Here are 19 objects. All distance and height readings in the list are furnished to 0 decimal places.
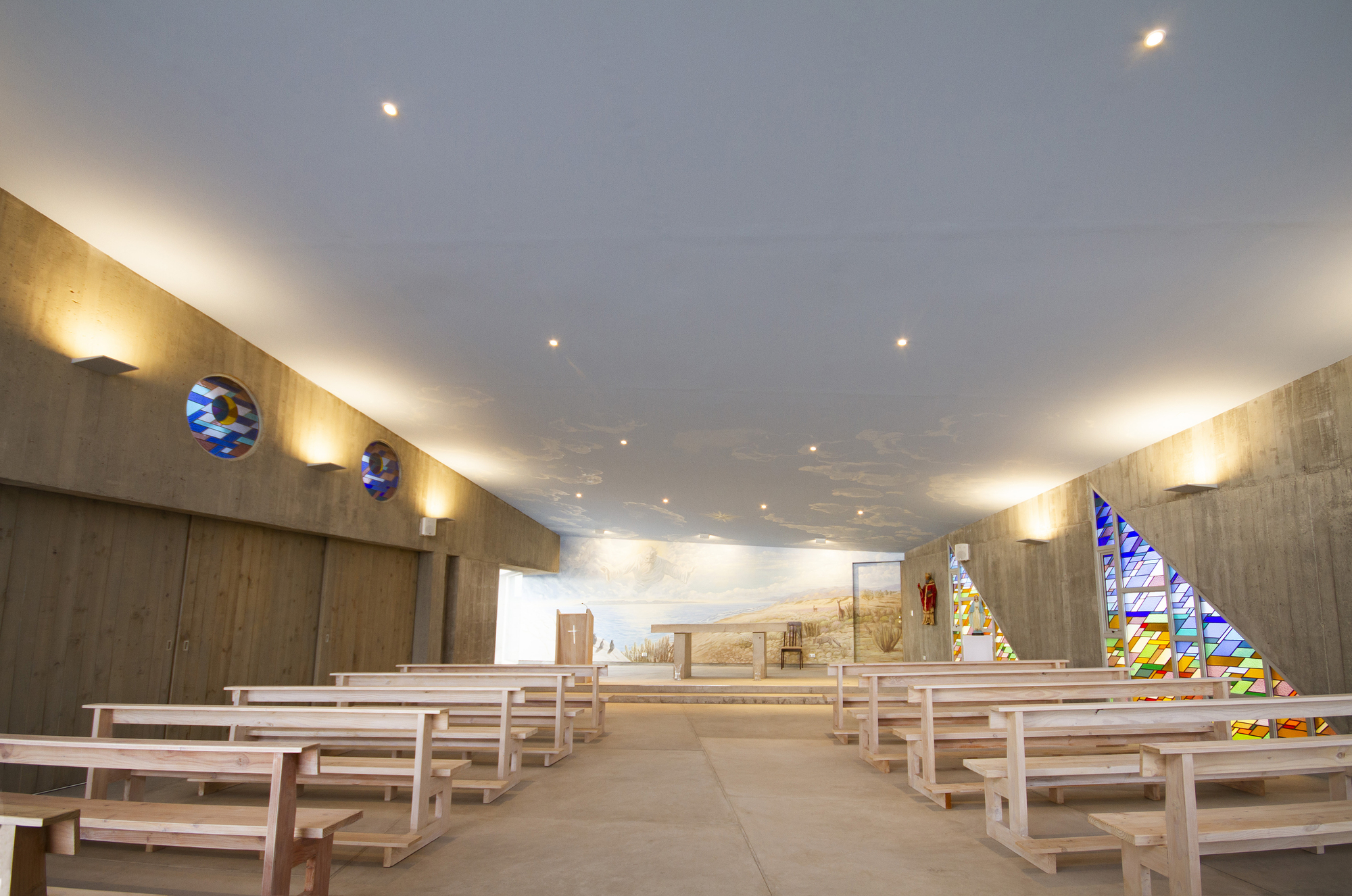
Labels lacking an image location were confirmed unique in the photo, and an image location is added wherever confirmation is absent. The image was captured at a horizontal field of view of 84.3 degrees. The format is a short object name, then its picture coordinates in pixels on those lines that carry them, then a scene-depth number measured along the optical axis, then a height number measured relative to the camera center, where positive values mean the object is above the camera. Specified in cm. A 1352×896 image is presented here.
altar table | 1110 -79
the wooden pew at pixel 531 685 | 558 -77
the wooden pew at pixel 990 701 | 465 -69
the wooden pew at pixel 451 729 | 453 -89
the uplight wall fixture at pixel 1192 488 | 599 +89
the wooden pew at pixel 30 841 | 146 -52
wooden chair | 1466 -90
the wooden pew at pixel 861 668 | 656 -68
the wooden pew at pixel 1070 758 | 329 -74
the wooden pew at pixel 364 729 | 357 -77
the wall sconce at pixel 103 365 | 491 +139
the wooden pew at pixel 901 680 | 555 -66
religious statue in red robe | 1246 -5
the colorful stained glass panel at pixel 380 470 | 873 +132
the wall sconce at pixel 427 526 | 977 +74
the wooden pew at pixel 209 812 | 261 -82
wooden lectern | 1089 -75
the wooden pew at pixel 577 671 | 670 -77
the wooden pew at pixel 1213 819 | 265 -79
